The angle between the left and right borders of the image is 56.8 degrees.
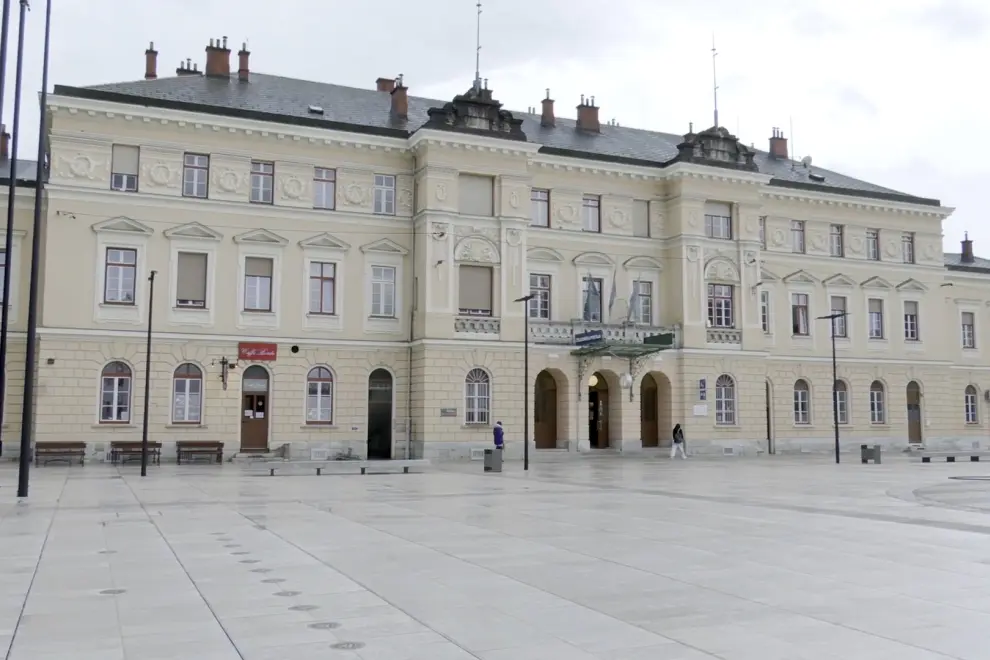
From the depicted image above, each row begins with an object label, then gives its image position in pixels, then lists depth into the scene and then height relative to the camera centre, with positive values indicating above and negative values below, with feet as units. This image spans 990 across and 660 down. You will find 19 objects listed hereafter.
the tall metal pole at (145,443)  78.54 -2.65
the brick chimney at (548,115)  142.92 +46.62
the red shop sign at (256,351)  109.50 +7.38
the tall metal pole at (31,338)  57.11 +4.73
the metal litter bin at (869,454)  111.55 -4.76
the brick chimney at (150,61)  127.75 +49.00
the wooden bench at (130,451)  100.22 -4.19
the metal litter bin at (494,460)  91.76 -4.65
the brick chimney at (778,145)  165.99 +48.84
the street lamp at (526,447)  94.73 -3.43
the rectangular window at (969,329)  166.01 +15.64
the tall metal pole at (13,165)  61.26 +17.94
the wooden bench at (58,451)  97.35 -4.16
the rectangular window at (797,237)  145.18 +28.18
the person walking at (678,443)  122.21 -3.84
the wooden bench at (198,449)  102.12 -4.10
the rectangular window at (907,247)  153.79 +28.10
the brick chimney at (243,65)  124.57 +47.48
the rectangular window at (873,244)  151.12 +28.16
